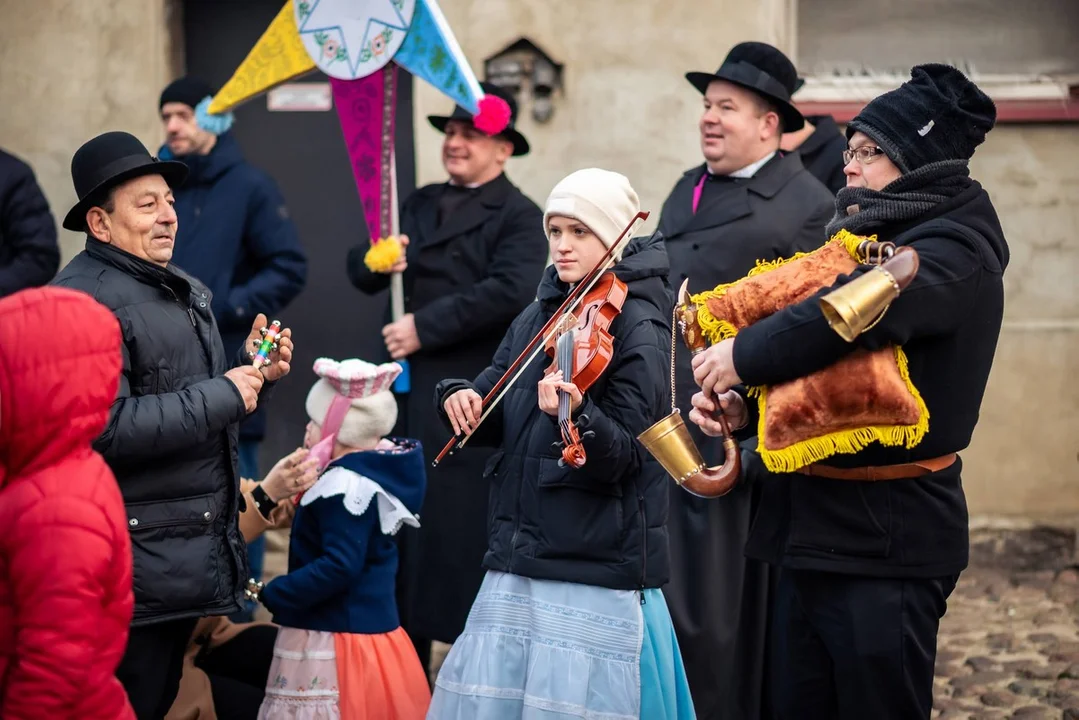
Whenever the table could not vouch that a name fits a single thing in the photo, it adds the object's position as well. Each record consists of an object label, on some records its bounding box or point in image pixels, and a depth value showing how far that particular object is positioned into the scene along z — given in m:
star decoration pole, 10.29
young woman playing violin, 8.02
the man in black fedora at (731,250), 10.59
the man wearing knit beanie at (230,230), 12.83
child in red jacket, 5.91
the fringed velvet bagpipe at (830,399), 6.90
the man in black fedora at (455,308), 11.56
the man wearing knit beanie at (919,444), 7.19
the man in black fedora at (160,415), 7.94
